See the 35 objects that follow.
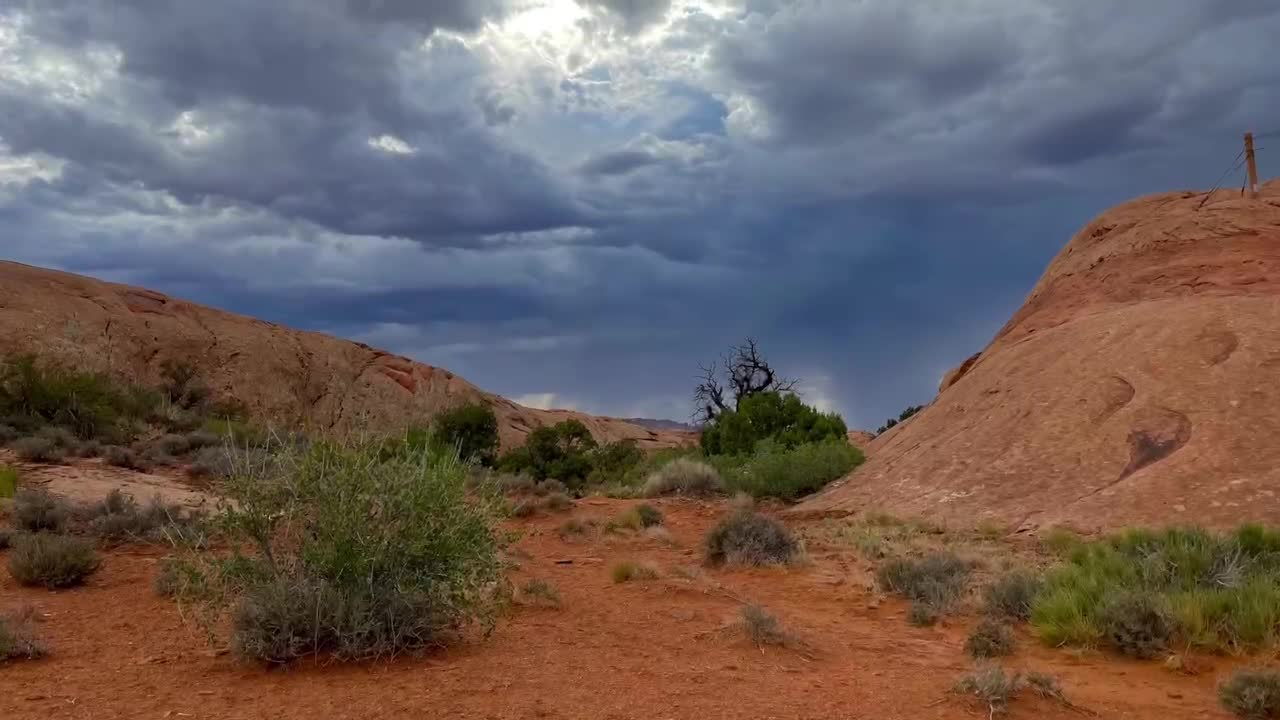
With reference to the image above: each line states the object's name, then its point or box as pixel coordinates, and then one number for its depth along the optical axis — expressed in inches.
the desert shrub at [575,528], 578.6
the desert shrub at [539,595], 364.8
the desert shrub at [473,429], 1085.1
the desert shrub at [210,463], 654.9
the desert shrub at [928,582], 356.2
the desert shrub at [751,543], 470.0
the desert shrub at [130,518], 467.5
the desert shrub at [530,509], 663.4
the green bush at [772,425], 870.4
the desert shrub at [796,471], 720.3
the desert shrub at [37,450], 632.4
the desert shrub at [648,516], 603.2
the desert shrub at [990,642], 296.8
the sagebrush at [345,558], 261.7
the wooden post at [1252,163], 799.1
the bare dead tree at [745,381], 1321.4
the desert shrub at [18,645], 269.7
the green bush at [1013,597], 347.6
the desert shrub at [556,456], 1031.6
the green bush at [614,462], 1027.9
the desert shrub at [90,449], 679.1
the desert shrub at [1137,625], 290.0
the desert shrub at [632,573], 422.0
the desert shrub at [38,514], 464.8
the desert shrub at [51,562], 379.6
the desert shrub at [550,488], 774.6
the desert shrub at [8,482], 534.6
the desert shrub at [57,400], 761.0
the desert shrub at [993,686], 237.9
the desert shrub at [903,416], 1478.3
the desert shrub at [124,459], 671.1
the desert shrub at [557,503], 681.6
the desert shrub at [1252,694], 231.1
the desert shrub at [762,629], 297.3
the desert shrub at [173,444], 751.3
